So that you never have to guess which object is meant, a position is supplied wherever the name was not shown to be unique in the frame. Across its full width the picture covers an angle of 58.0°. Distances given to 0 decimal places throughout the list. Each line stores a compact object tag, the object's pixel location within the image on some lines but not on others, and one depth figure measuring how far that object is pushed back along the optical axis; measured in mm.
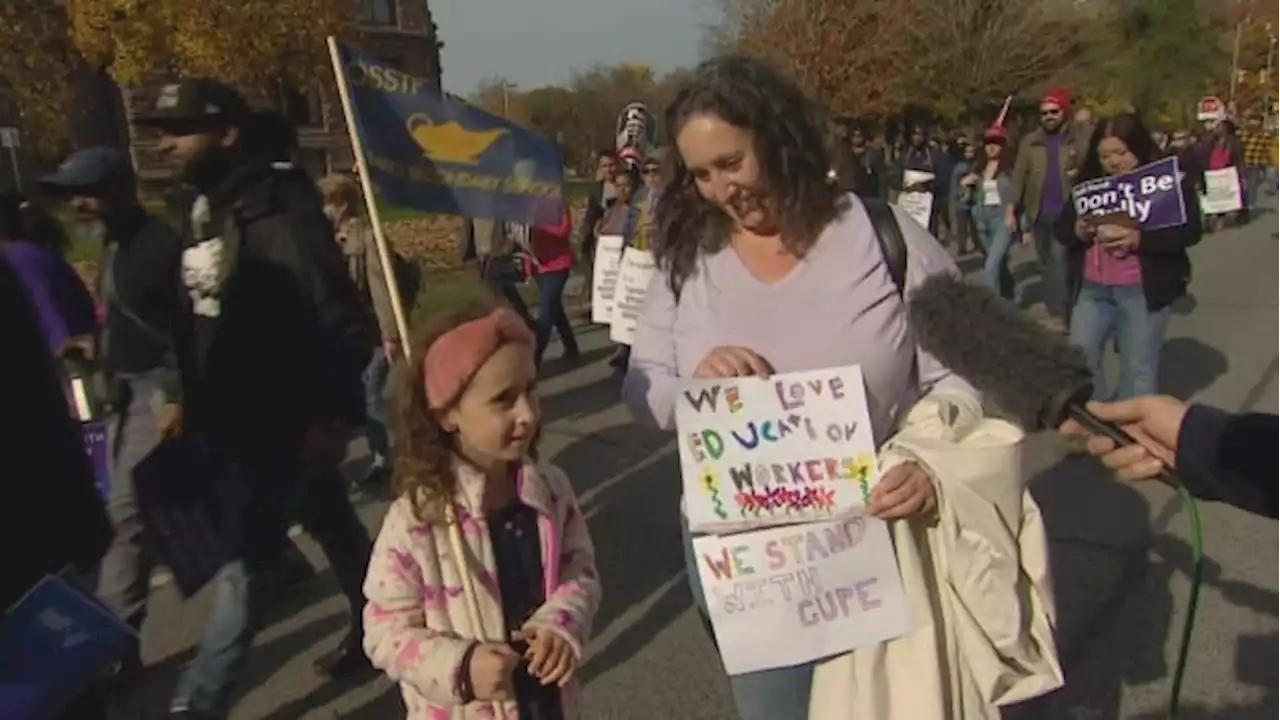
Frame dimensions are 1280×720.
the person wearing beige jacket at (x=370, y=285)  5965
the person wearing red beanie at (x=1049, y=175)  9281
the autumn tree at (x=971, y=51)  38500
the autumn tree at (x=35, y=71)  25547
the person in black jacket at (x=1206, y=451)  1868
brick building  45688
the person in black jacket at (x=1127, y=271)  5383
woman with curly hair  2279
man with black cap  3381
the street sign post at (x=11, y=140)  18145
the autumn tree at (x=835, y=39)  23609
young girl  2252
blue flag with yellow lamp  3031
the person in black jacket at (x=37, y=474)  1809
